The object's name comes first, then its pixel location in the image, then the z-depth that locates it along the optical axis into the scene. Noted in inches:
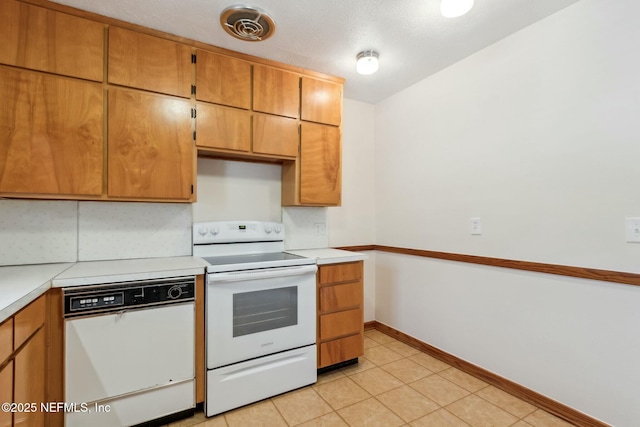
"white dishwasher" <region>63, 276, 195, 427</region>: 57.9
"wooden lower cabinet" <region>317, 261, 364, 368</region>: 85.9
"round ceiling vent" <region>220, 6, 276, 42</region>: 68.2
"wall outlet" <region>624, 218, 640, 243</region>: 57.8
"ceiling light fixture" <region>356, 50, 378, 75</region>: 85.3
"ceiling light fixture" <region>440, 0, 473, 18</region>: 61.4
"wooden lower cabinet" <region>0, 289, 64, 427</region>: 40.9
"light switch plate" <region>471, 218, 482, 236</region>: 86.0
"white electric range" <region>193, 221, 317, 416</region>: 69.6
